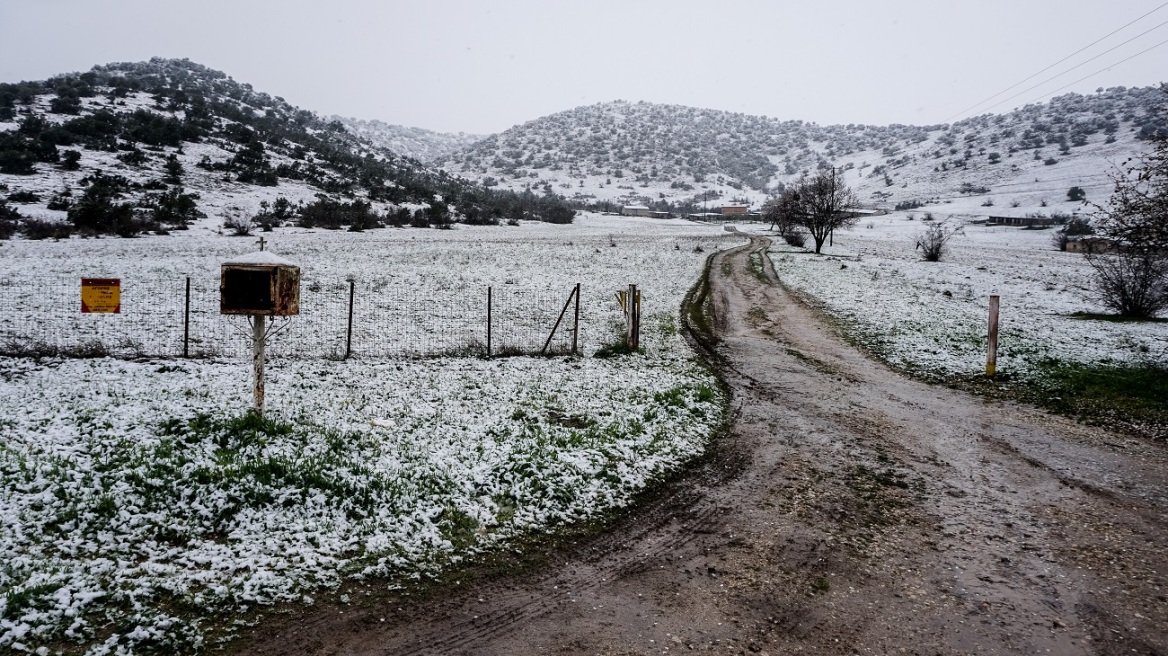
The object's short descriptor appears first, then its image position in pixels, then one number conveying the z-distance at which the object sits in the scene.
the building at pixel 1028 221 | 74.16
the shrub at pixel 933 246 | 44.12
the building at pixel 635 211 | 119.68
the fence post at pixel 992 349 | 13.38
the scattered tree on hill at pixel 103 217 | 33.94
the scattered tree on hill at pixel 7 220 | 30.12
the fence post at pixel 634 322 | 15.23
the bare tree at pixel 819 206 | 49.94
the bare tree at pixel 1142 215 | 12.32
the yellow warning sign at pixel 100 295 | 9.13
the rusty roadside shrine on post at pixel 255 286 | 7.72
